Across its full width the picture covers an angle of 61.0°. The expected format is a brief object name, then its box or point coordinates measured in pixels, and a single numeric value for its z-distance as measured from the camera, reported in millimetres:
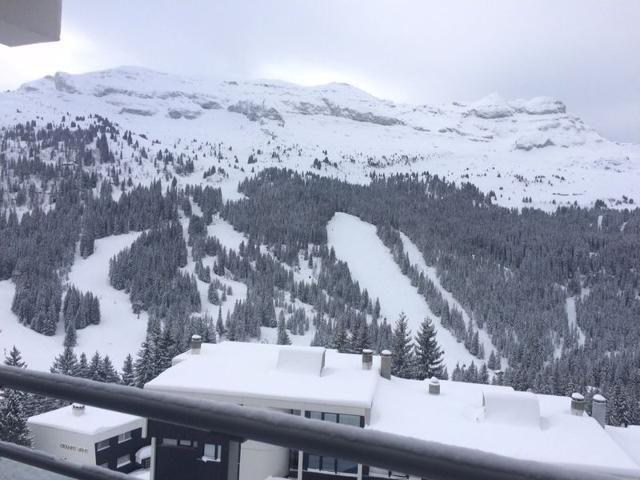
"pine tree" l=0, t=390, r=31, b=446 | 21783
